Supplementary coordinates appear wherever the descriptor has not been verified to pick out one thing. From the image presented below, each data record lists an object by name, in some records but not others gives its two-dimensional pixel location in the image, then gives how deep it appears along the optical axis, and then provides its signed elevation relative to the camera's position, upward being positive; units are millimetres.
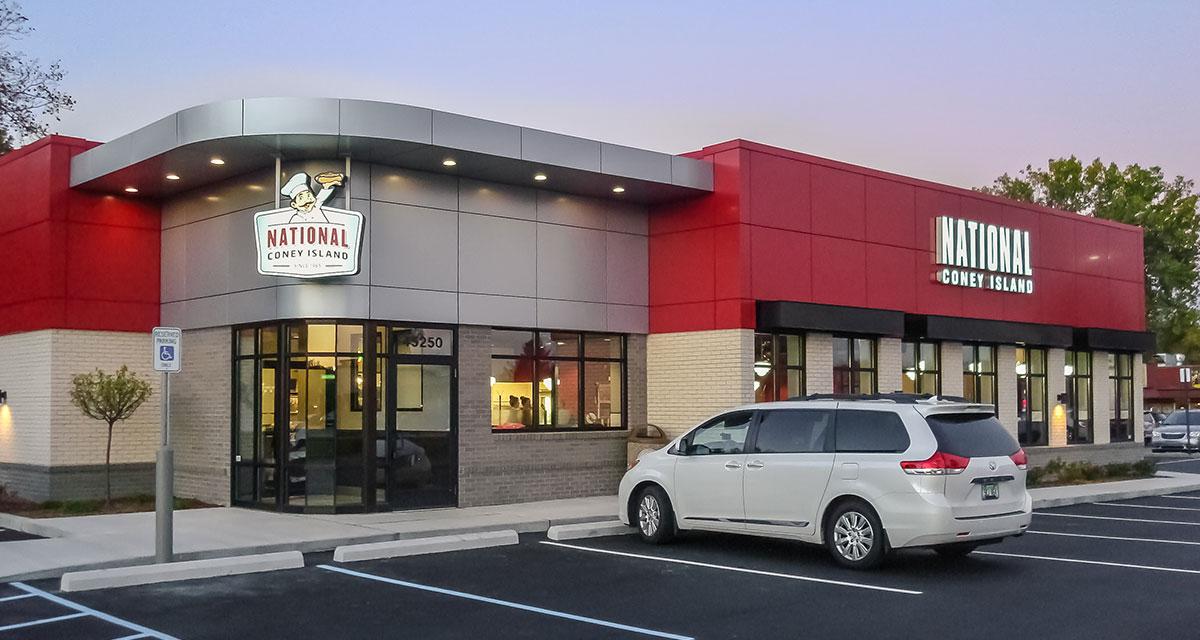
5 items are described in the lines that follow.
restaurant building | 16938 +1471
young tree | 18000 -202
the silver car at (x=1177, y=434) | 44094 -1864
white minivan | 11807 -989
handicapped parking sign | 12422 +384
